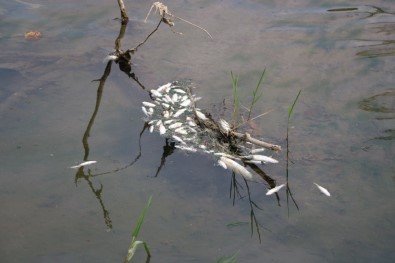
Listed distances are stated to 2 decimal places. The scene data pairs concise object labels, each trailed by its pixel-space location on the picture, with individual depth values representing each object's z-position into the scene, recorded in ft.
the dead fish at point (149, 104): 25.70
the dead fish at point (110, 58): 28.94
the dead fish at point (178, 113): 25.12
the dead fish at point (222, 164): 22.50
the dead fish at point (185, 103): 25.57
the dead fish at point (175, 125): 24.49
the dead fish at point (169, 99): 25.84
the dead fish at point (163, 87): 26.63
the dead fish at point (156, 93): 26.11
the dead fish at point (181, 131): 24.24
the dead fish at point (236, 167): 22.25
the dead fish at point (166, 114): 25.18
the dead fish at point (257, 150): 23.21
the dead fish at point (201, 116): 24.41
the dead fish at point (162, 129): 24.24
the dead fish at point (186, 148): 23.54
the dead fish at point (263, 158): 22.72
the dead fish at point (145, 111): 25.34
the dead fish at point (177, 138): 23.90
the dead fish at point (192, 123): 24.45
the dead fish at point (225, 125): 23.63
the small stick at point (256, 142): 22.37
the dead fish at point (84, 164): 23.02
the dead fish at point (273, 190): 21.65
